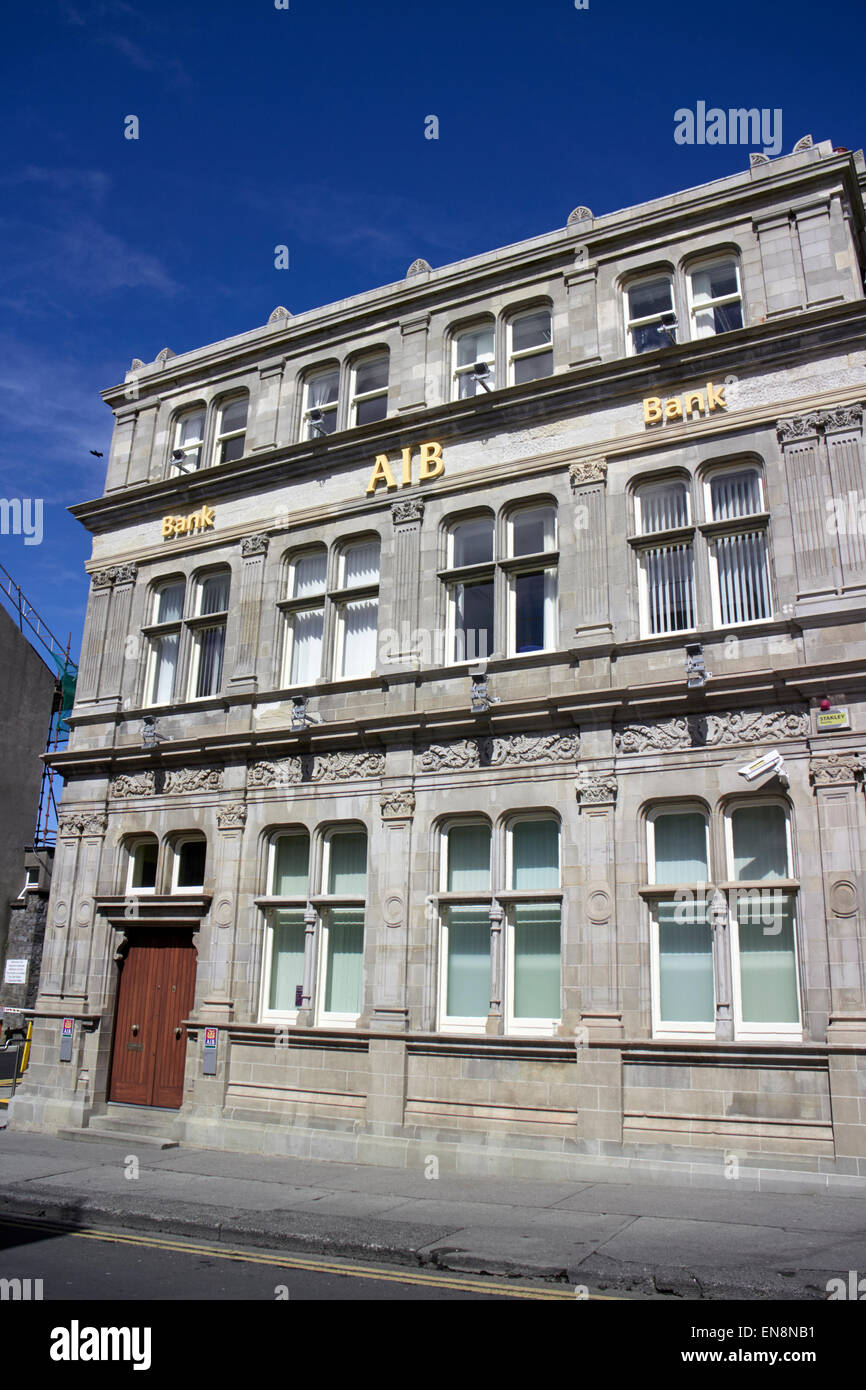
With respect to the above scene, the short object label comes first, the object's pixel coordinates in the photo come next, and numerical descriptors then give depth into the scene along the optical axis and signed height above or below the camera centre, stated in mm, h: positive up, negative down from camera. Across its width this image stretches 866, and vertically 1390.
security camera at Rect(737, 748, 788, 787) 13781 +3550
